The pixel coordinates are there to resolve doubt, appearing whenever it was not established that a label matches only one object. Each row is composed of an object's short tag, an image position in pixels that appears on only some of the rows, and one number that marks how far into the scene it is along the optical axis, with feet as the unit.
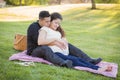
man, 17.21
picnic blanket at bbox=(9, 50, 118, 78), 16.60
